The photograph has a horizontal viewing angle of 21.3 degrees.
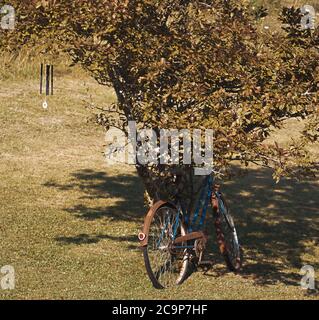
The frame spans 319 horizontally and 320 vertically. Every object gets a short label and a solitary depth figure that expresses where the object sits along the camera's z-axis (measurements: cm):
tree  1063
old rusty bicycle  1121
